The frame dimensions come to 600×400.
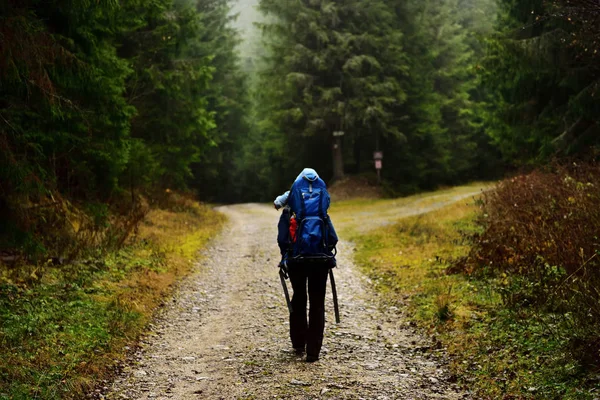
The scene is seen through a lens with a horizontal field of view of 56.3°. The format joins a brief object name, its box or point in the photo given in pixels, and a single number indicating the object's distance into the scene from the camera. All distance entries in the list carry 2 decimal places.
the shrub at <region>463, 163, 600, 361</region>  6.34
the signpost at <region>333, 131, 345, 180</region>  36.28
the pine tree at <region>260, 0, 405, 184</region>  33.47
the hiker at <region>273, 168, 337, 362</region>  6.52
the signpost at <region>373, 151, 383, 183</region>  34.12
